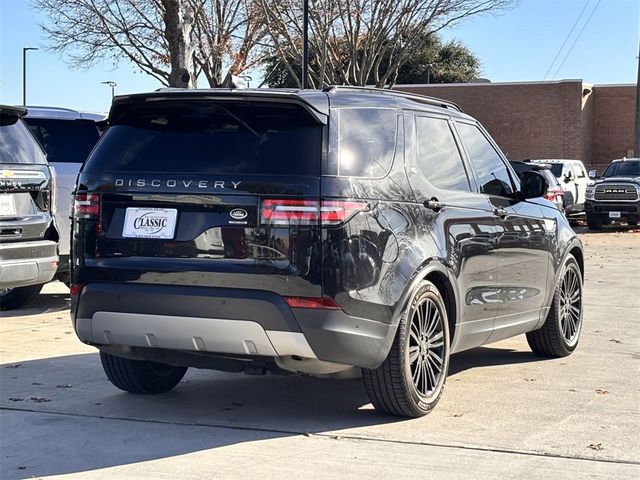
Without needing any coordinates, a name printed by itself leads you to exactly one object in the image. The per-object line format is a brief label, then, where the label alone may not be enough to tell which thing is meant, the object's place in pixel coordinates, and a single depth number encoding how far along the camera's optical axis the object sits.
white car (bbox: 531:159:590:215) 28.48
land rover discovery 5.28
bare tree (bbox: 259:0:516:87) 27.33
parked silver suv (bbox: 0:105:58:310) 8.34
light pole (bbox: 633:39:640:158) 33.69
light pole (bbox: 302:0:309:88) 21.95
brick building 43.84
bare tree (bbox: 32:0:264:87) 27.39
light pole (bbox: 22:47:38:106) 53.37
